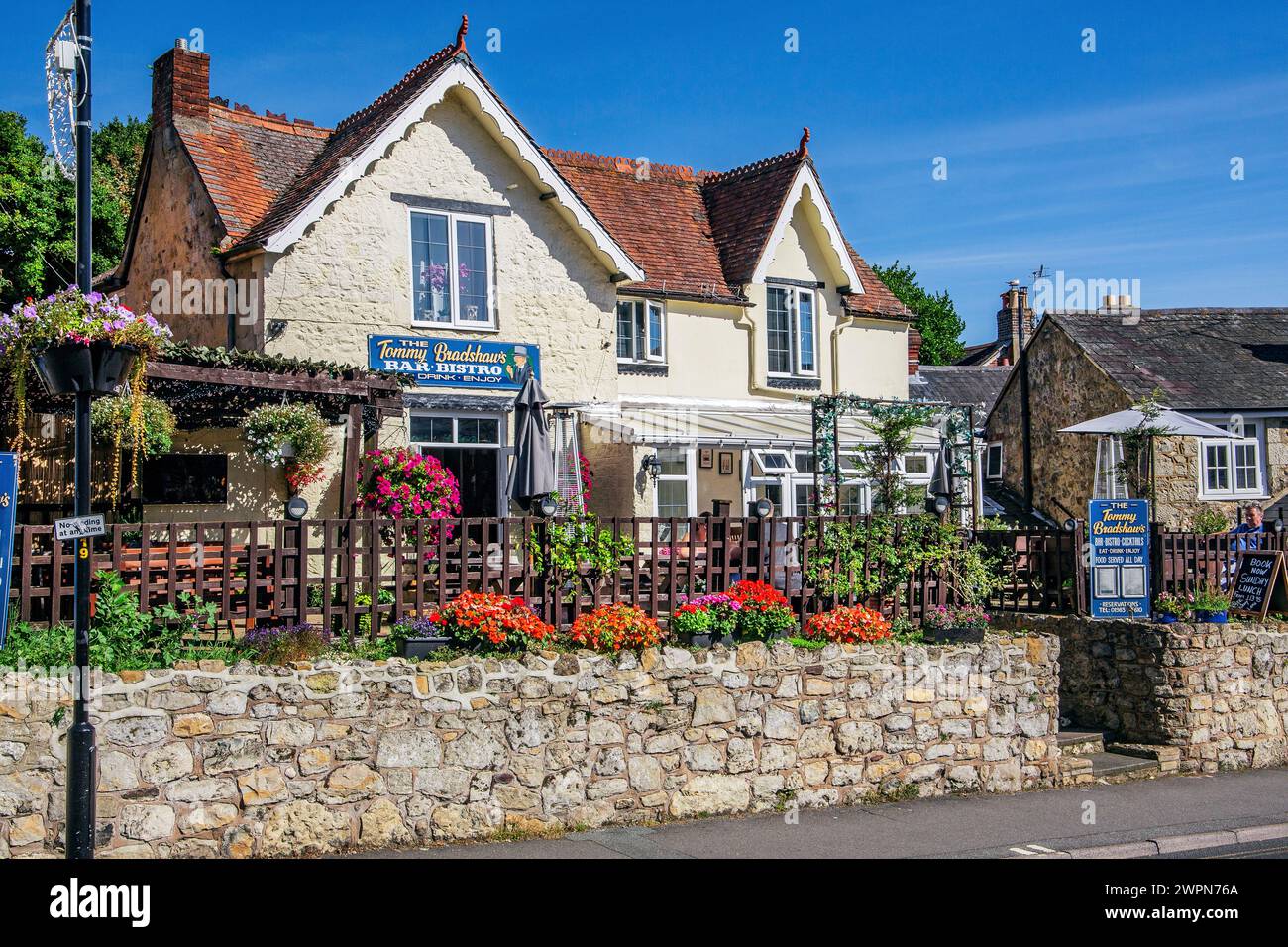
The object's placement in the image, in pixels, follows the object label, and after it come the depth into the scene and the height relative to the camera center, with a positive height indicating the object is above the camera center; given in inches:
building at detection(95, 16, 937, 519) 725.3 +155.0
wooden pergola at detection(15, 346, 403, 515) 533.0 +60.5
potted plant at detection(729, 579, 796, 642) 488.1 -39.4
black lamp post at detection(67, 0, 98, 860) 343.9 -45.1
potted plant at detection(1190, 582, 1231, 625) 637.9 -51.4
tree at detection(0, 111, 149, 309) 1128.2 +283.2
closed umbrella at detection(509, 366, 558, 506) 574.2 +30.6
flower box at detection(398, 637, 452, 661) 423.5 -44.2
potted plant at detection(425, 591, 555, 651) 435.8 -37.7
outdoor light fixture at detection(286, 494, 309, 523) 423.8 +4.3
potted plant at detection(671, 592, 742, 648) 472.7 -40.6
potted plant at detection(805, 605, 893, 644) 513.3 -47.4
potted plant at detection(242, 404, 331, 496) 623.2 +44.8
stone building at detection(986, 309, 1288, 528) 1085.1 +104.5
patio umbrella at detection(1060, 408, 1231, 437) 707.4 +49.8
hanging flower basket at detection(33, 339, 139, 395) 362.9 +46.5
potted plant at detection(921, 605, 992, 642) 531.2 -48.8
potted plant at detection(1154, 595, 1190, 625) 627.5 -51.6
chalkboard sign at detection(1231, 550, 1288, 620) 664.4 -41.5
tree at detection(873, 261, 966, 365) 2160.4 +350.8
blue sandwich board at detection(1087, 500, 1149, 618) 626.2 -24.8
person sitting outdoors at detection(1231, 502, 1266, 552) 698.8 -11.8
